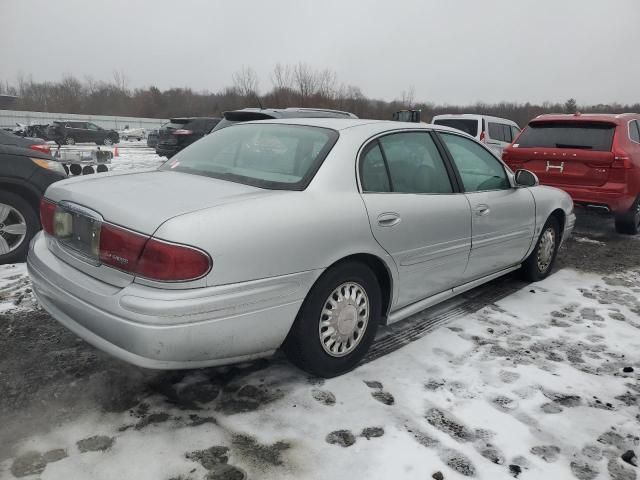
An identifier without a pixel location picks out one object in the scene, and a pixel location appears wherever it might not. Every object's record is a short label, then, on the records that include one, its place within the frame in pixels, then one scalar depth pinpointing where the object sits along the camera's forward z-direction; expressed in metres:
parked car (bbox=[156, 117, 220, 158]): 14.77
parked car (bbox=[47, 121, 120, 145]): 32.78
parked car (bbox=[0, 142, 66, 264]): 4.61
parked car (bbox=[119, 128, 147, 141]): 43.47
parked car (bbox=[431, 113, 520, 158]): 11.75
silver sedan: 2.14
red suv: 6.36
